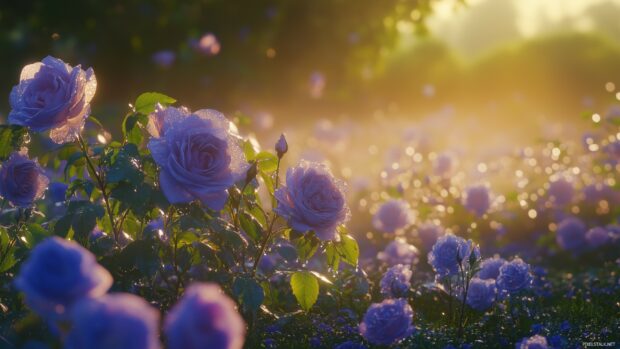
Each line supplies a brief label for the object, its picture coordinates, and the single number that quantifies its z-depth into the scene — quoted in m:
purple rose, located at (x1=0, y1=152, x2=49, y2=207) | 2.71
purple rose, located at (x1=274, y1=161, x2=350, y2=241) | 2.29
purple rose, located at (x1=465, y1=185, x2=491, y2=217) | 5.20
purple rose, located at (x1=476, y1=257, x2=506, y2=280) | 3.46
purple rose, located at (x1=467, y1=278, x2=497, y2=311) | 3.21
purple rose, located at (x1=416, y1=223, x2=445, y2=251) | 5.05
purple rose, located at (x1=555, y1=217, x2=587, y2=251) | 5.53
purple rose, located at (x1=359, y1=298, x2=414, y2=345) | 2.52
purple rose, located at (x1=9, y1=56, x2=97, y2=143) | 2.27
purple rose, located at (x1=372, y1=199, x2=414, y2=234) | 4.86
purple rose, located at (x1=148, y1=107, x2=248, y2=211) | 2.15
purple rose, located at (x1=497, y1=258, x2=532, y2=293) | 3.18
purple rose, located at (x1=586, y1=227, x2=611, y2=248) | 5.27
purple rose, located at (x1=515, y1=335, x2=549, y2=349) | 2.45
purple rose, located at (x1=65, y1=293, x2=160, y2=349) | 1.29
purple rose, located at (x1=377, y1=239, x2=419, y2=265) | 4.16
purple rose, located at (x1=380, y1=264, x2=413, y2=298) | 3.21
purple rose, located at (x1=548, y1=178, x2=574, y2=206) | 5.91
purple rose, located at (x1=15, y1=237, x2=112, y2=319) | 1.48
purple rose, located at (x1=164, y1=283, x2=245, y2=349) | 1.35
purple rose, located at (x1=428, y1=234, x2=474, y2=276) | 2.96
